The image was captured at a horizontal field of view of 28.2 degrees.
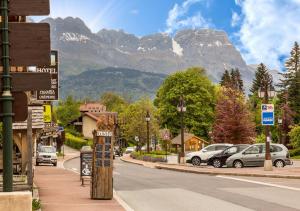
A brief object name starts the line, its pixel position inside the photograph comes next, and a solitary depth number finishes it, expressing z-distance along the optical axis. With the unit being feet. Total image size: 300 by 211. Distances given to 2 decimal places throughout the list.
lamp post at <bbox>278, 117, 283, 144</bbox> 270.03
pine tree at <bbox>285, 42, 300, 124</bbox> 304.91
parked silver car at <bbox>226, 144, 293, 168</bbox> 125.08
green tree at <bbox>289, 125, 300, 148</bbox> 230.89
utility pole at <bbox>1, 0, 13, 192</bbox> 21.26
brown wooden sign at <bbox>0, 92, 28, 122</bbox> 21.58
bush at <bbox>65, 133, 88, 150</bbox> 379.14
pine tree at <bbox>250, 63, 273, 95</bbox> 427.74
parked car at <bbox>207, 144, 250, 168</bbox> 133.69
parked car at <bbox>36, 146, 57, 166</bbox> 161.07
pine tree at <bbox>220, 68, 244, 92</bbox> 437.17
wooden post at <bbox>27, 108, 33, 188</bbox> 54.72
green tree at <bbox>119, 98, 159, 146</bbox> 322.59
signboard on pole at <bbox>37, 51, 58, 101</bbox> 82.69
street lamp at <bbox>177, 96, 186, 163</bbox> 156.04
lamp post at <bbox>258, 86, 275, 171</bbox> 105.50
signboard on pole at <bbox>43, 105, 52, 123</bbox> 105.91
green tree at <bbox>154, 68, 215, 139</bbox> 301.02
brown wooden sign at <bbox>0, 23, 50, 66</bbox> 21.30
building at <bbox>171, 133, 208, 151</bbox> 297.94
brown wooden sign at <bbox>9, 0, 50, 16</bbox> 21.53
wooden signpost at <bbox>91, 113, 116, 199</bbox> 57.31
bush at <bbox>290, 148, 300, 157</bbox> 223.92
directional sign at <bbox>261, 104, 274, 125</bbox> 107.04
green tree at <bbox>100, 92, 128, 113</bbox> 609.87
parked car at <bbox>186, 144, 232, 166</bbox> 142.31
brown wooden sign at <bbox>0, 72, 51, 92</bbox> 21.48
